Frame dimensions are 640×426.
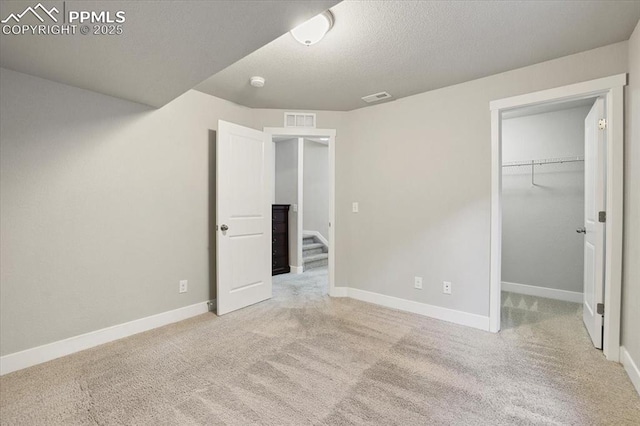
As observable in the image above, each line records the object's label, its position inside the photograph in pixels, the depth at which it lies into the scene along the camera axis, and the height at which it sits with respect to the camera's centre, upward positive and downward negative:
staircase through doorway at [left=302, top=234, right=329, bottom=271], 5.50 -0.87
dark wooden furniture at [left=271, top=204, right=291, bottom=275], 4.96 -0.51
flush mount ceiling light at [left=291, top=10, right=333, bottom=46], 1.85 +1.17
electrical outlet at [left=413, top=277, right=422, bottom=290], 3.14 -0.78
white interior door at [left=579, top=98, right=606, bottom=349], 2.27 -0.11
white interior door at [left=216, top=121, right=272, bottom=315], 3.06 -0.09
